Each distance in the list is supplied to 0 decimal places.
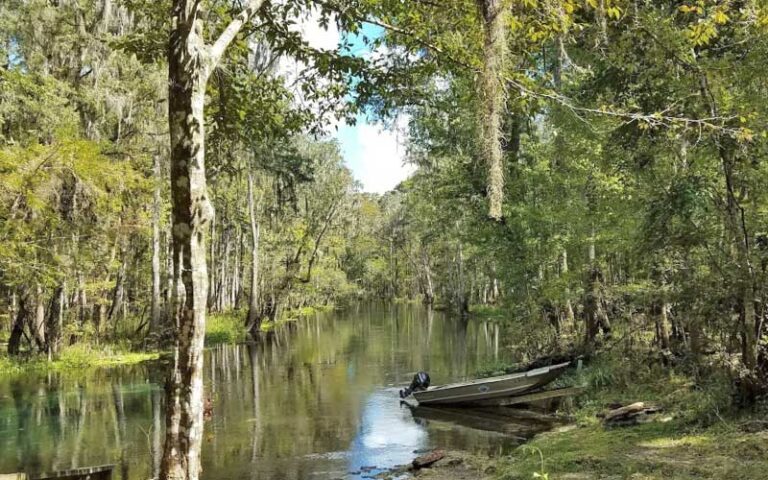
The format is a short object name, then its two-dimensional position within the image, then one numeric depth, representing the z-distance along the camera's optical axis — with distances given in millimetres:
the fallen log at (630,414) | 10344
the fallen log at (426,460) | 10336
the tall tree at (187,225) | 4656
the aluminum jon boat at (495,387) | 14273
